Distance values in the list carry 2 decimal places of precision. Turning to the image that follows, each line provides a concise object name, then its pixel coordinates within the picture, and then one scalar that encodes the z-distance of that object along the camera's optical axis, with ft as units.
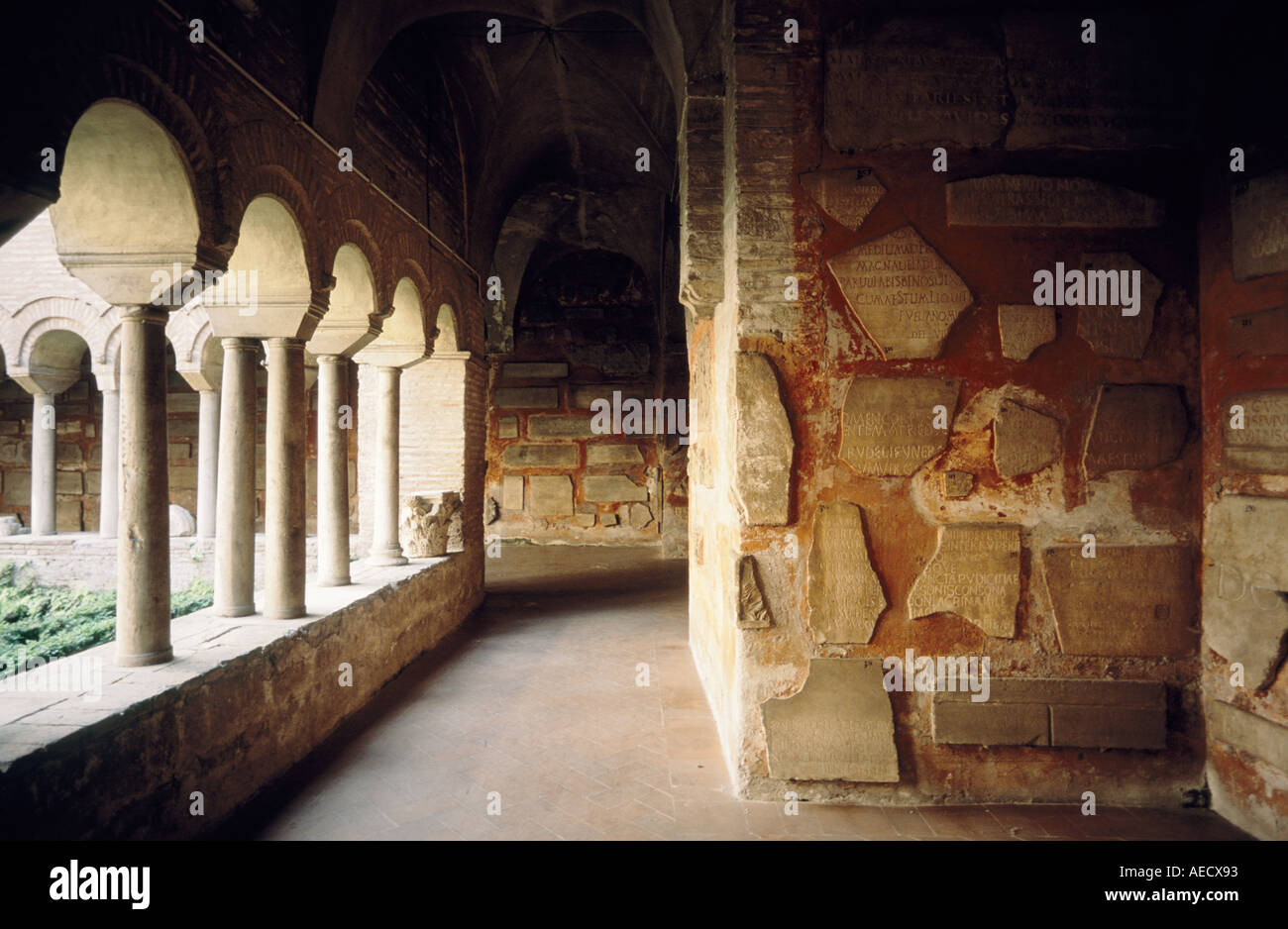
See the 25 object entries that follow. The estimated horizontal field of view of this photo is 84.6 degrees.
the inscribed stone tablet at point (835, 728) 11.60
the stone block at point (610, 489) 44.57
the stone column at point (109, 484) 28.63
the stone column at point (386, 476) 21.84
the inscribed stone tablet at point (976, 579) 11.83
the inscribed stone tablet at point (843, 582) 11.85
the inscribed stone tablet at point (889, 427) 11.89
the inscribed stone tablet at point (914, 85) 11.89
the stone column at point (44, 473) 29.53
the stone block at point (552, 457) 45.03
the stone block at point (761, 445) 11.86
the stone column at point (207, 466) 29.17
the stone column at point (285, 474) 14.92
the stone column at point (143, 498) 11.28
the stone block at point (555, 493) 44.83
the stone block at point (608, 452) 45.03
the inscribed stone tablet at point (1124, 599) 11.75
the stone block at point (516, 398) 45.14
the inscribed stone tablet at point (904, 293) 11.84
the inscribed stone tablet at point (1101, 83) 11.82
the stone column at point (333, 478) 18.12
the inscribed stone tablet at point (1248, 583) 10.41
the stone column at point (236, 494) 14.43
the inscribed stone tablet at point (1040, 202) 11.91
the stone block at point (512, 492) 44.98
